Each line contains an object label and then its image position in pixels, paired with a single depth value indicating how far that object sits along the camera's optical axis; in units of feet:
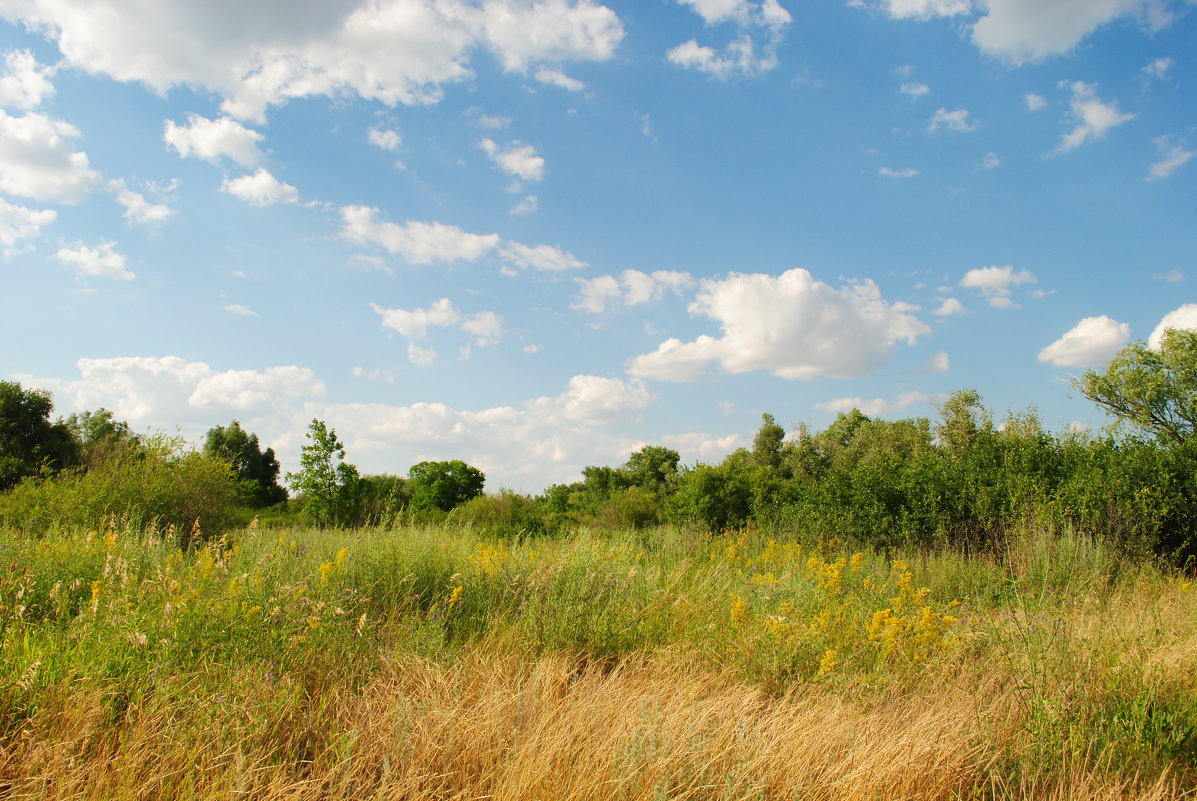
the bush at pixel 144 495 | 36.52
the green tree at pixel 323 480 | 56.18
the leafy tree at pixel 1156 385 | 83.51
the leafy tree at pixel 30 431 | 86.48
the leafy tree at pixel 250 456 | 123.44
